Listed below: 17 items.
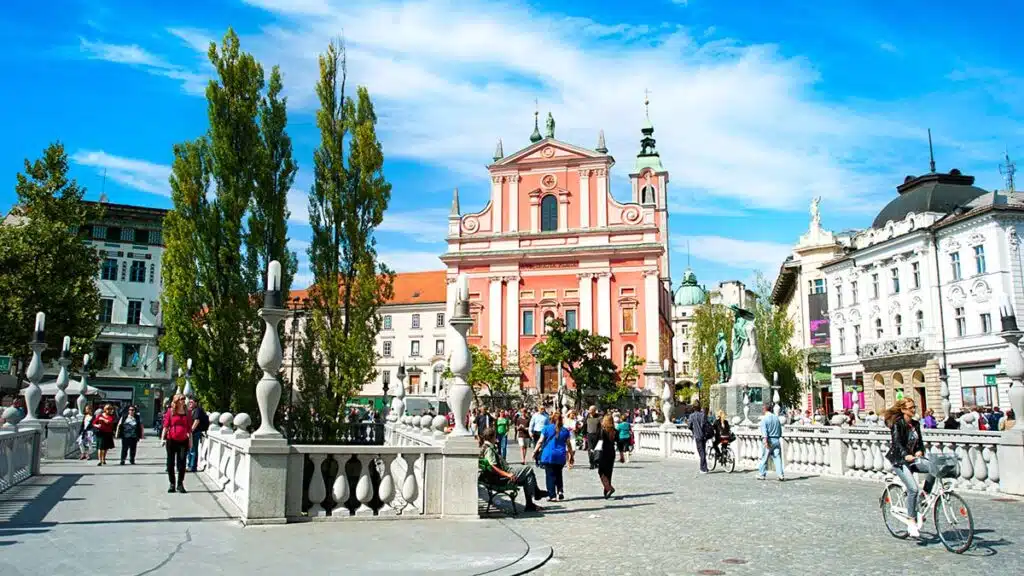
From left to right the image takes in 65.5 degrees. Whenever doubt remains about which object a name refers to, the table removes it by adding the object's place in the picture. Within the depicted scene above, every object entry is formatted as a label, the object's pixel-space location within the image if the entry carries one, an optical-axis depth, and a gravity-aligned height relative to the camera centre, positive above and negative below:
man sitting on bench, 11.61 -1.09
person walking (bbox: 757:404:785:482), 16.71 -0.76
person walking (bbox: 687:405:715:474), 19.16 -0.75
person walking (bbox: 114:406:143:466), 19.05 -0.78
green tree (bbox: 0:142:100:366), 27.78 +4.83
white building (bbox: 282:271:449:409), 73.56 +5.94
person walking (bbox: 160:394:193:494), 12.91 -0.57
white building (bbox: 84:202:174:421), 50.66 +5.96
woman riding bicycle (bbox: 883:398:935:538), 8.55 -0.60
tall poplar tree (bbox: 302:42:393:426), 19.55 +3.90
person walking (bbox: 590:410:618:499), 13.97 -0.96
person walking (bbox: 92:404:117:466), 18.91 -0.78
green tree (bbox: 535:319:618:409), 51.31 +2.70
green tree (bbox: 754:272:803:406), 49.44 +3.43
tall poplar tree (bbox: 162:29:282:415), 19.97 +4.32
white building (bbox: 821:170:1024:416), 37.38 +5.53
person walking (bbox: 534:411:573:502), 13.32 -0.93
